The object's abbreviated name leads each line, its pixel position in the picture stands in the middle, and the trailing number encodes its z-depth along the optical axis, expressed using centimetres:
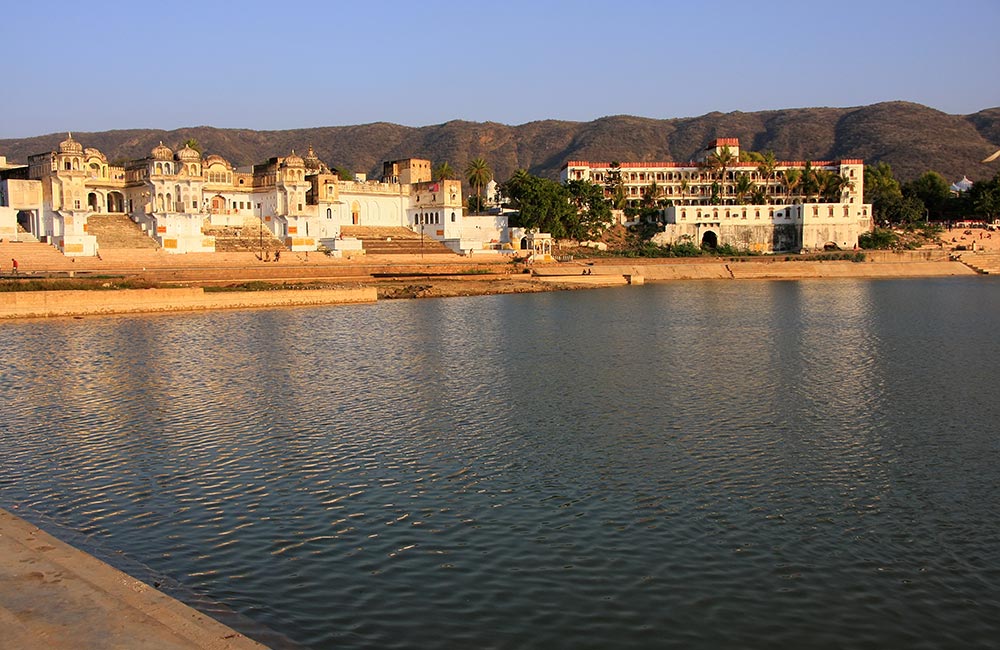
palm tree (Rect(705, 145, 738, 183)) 10238
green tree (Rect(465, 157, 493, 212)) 9631
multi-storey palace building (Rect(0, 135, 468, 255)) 6050
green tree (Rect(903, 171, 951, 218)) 11106
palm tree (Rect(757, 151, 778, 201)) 10388
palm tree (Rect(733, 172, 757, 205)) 10050
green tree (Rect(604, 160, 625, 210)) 10012
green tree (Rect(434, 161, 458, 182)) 9401
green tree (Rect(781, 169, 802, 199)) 10256
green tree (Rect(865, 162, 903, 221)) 10581
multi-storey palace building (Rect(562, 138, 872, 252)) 9462
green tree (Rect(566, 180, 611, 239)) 9062
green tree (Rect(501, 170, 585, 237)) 8462
